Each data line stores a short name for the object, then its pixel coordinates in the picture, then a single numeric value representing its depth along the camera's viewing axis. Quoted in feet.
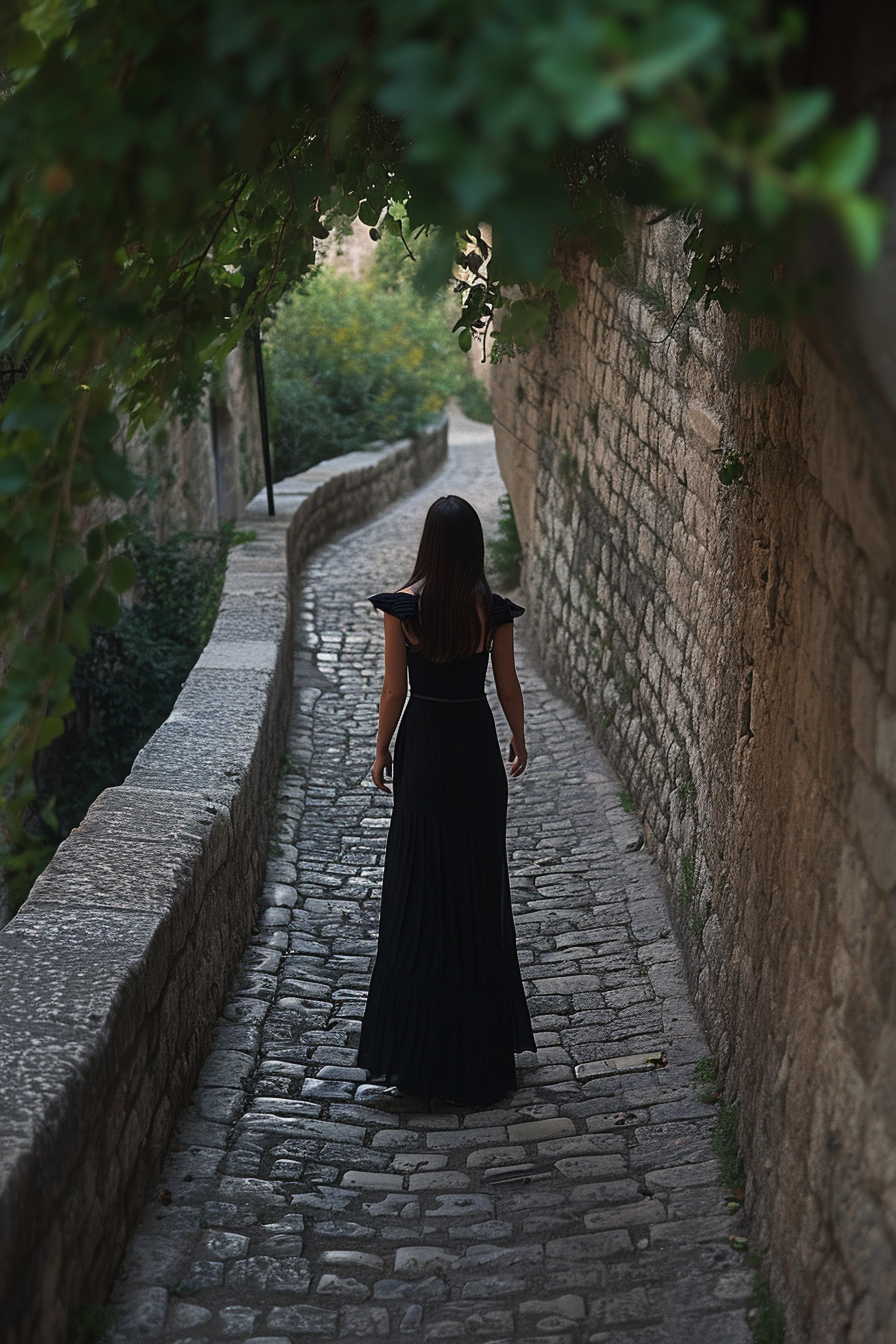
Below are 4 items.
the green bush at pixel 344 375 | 45.75
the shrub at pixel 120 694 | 26.18
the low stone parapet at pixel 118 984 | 7.79
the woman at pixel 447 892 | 12.72
